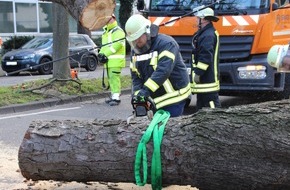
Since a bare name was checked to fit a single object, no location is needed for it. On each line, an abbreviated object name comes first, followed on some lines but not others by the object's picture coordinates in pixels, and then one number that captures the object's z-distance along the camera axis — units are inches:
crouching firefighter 242.7
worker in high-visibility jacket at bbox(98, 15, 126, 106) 505.1
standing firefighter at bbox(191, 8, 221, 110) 334.4
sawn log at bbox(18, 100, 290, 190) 191.0
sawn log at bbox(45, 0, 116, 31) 308.2
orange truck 412.9
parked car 931.8
